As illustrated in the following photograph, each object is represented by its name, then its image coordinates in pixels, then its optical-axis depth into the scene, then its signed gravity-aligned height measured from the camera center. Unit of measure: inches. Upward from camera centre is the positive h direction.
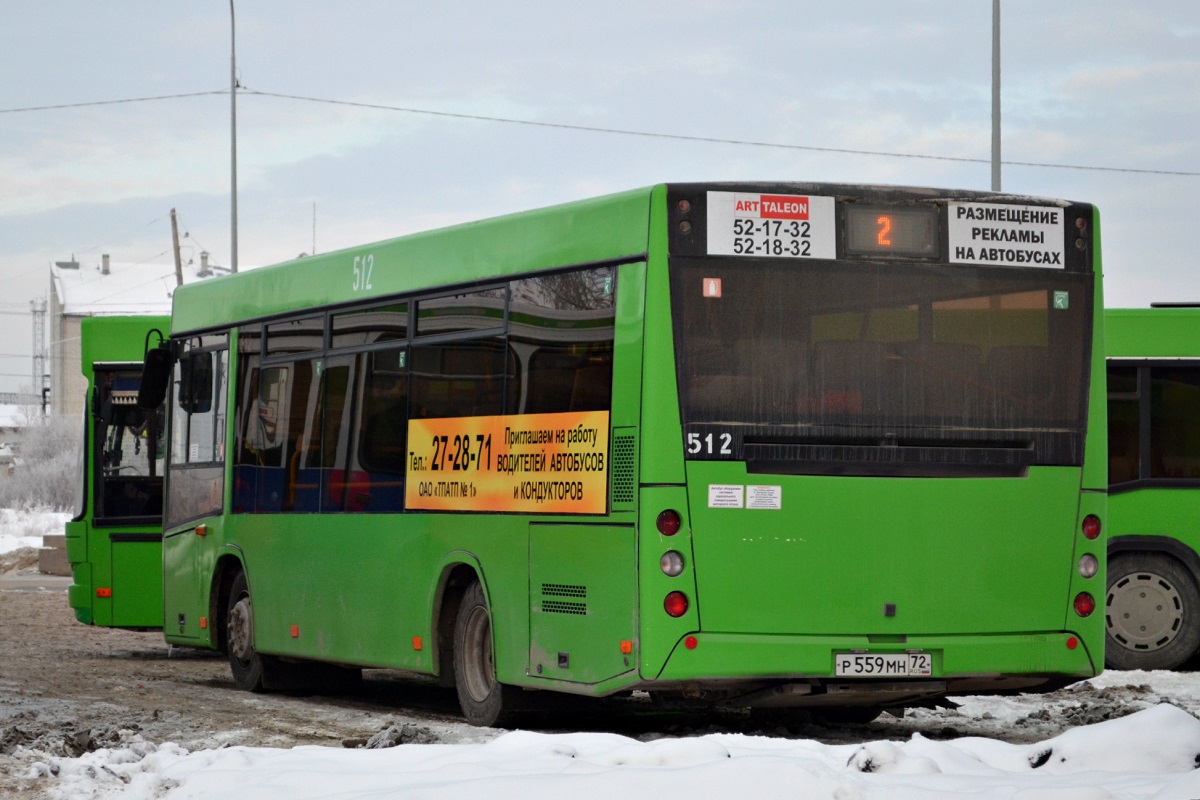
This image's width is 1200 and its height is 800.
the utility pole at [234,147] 1503.4 +244.9
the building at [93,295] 4320.9 +383.8
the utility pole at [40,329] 4340.6 +302.9
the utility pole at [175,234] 2125.4 +258.5
